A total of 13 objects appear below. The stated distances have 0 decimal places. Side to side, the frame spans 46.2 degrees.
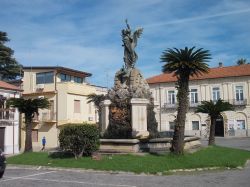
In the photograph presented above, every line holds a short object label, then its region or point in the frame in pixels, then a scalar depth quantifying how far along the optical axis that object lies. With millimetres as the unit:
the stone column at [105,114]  16920
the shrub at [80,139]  13876
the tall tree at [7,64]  44338
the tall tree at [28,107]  19007
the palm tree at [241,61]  54556
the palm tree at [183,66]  14237
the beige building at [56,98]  33357
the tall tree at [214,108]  22146
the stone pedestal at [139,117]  16061
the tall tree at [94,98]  30843
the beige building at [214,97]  39490
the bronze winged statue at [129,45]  17827
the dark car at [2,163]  10435
